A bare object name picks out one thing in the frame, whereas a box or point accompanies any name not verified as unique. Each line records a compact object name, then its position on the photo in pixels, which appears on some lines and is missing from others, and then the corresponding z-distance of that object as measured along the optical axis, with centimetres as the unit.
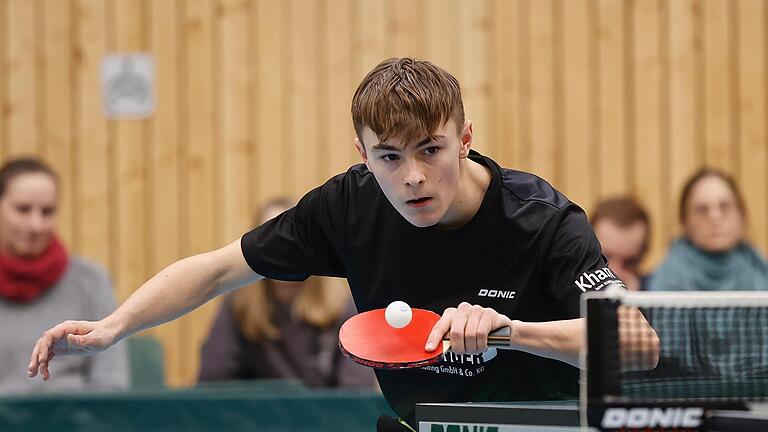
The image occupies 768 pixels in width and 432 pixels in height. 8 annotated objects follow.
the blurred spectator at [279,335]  1139
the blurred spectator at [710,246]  1158
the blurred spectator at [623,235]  1184
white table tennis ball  535
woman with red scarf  1096
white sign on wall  1401
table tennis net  448
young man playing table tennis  563
